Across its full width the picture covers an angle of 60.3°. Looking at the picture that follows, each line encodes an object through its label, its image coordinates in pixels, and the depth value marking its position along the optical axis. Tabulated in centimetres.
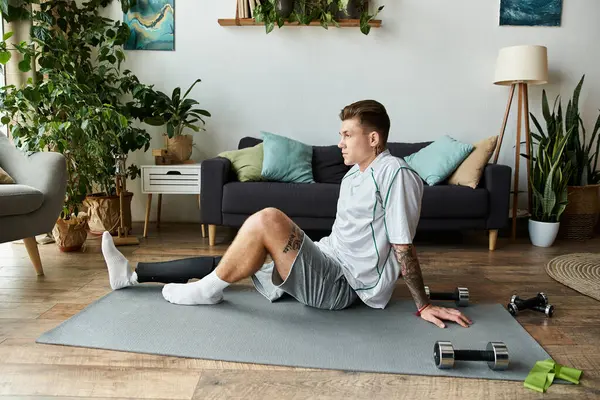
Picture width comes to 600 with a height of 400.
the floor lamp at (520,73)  384
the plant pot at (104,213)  375
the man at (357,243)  190
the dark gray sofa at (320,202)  347
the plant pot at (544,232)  368
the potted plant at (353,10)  421
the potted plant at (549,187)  368
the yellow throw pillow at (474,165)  358
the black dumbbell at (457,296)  229
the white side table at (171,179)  384
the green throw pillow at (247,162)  369
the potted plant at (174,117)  404
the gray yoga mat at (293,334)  174
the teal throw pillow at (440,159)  367
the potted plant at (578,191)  392
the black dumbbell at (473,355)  163
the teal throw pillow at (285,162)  372
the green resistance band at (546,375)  158
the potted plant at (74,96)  323
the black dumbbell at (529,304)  223
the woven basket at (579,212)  395
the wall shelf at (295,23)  421
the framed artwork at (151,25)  430
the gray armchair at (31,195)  251
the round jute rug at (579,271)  265
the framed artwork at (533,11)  423
